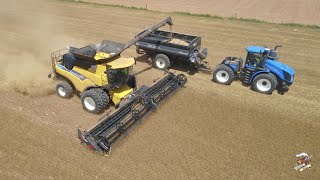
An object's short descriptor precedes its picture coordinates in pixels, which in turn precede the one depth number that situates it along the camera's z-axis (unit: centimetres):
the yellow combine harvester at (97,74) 714
